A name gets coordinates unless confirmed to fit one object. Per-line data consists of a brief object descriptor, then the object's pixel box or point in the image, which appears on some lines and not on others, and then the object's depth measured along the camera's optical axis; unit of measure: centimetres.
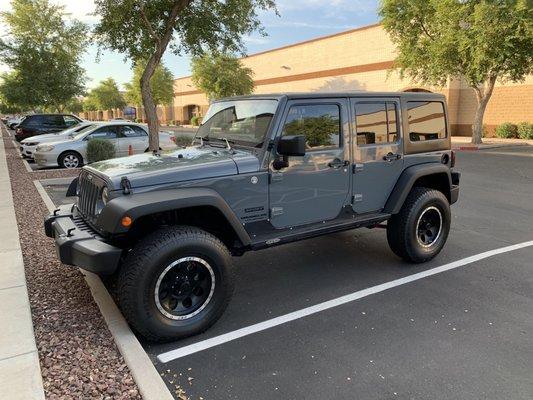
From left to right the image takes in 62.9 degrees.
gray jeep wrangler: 342
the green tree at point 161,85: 5128
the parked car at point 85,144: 1328
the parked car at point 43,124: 2016
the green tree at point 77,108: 8649
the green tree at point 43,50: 2352
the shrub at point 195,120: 5422
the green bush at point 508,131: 2575
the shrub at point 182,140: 1520
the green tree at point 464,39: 1809
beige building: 2677
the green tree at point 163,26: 1249
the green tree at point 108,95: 7702
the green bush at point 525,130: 2488
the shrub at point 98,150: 1215
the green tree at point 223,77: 3934
